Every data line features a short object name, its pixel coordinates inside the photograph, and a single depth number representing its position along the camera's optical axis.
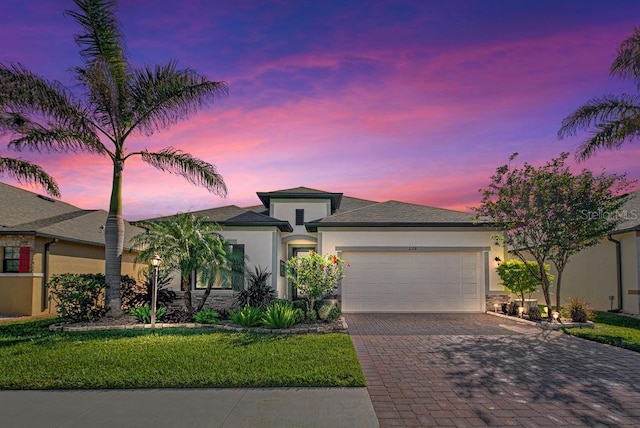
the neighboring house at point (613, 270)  14.82
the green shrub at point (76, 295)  11.77
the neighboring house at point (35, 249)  14.52
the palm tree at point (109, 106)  11.54
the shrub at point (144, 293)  13.12
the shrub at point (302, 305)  12.35
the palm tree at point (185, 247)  12.25
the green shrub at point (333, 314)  11.83
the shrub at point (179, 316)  12.16
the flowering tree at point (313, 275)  12.16
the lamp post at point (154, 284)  11.20
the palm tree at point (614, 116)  12.25
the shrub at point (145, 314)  11.96
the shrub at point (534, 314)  12.91
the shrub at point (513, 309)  14.09
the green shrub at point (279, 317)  10.65
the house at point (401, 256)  15.41
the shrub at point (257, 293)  13.63
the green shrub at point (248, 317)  11.12
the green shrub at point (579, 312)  12.24
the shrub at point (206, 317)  11.88
